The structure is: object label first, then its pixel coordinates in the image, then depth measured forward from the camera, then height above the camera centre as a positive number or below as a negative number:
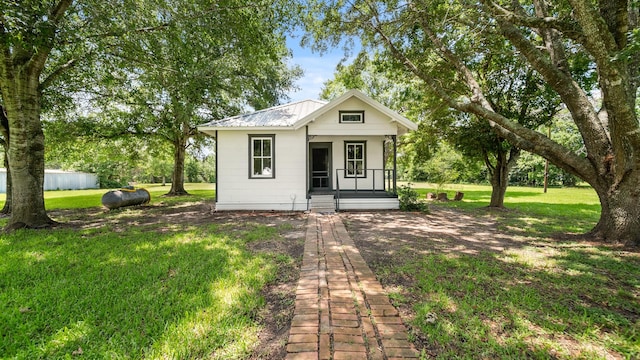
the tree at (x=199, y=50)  6.91 +4.14
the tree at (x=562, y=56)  4.39 +2.68
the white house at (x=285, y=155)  9.95 +1.00
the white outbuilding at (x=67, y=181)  27.62 +0.02
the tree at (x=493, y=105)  9.82 +2.95
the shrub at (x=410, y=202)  10.12 -0.97
